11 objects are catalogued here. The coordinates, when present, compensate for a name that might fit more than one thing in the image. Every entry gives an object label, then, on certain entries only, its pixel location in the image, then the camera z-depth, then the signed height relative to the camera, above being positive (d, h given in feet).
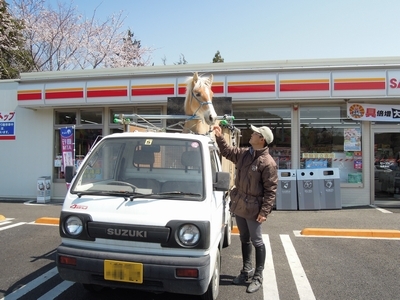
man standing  12.39 -1.61
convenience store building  29.86 +4.89
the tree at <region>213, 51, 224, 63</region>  124.26 +38.61
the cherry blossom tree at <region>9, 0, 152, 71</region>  70.64 +26.58
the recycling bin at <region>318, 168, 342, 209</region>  29.73 -3.14
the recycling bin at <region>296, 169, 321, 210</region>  29.71 -3.51
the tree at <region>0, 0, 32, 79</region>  63.05 +22.51
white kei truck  9.47 -2.10
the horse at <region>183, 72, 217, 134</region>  17.20 +2.78
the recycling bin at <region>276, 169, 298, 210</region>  29.84 -3.62
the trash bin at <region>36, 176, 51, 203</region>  34.88 -3.83
